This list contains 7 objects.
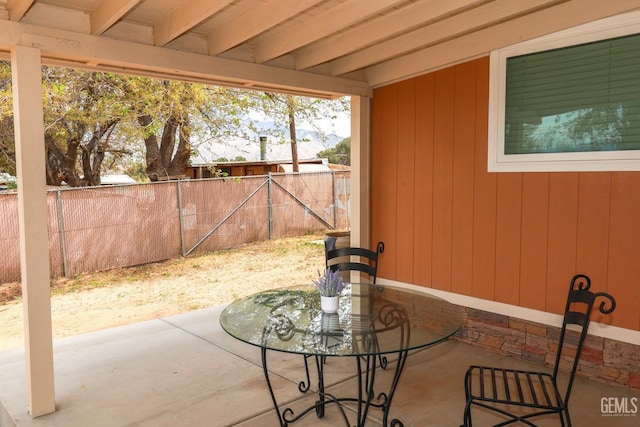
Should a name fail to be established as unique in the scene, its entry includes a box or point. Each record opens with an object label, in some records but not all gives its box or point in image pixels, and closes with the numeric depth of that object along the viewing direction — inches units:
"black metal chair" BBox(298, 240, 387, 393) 135.0
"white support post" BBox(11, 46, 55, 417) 104.9
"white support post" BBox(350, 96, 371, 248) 173.8
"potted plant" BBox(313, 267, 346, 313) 97.3
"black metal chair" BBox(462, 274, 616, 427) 84.6
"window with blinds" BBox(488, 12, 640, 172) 114.5
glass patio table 82.0
